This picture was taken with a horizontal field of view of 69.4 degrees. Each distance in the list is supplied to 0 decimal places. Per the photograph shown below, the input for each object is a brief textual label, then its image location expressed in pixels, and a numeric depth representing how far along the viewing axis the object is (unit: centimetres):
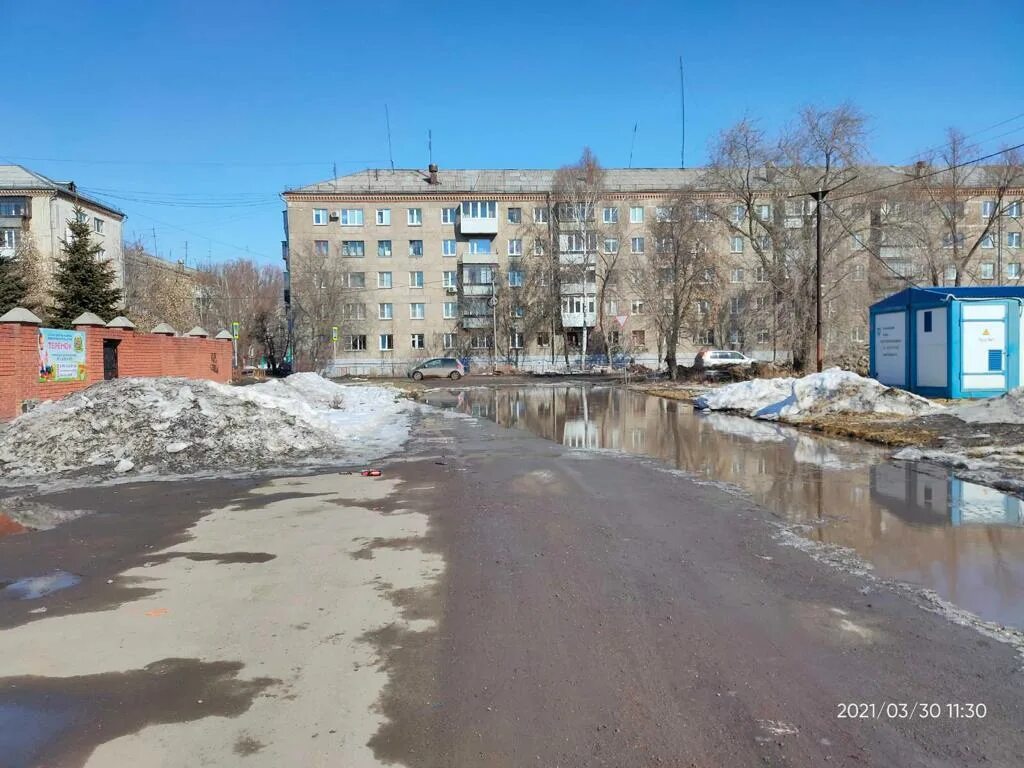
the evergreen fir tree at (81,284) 3433
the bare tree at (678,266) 4353
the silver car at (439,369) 5244
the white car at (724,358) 4716
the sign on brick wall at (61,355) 1936
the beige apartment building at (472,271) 5922
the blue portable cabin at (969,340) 2175
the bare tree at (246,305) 6359
